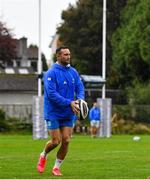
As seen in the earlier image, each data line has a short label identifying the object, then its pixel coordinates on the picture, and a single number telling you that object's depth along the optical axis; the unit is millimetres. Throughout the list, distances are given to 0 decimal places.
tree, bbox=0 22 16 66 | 62531
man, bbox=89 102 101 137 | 41906
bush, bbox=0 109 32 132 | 48000
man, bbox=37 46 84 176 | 13289
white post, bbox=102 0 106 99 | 44444
